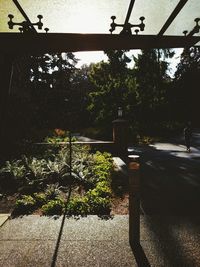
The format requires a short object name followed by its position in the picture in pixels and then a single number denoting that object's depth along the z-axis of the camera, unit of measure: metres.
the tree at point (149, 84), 16.22
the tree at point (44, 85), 15.92
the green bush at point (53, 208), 3.43
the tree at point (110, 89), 14.67
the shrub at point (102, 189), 3.99
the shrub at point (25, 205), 3.49
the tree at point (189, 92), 23.36
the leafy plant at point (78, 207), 3.43
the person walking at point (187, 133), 11.11
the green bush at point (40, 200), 3.73
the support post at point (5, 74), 3.13
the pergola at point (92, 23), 3.01
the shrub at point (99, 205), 3.47
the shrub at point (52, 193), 3.98
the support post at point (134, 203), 2.58
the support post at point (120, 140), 9.54
